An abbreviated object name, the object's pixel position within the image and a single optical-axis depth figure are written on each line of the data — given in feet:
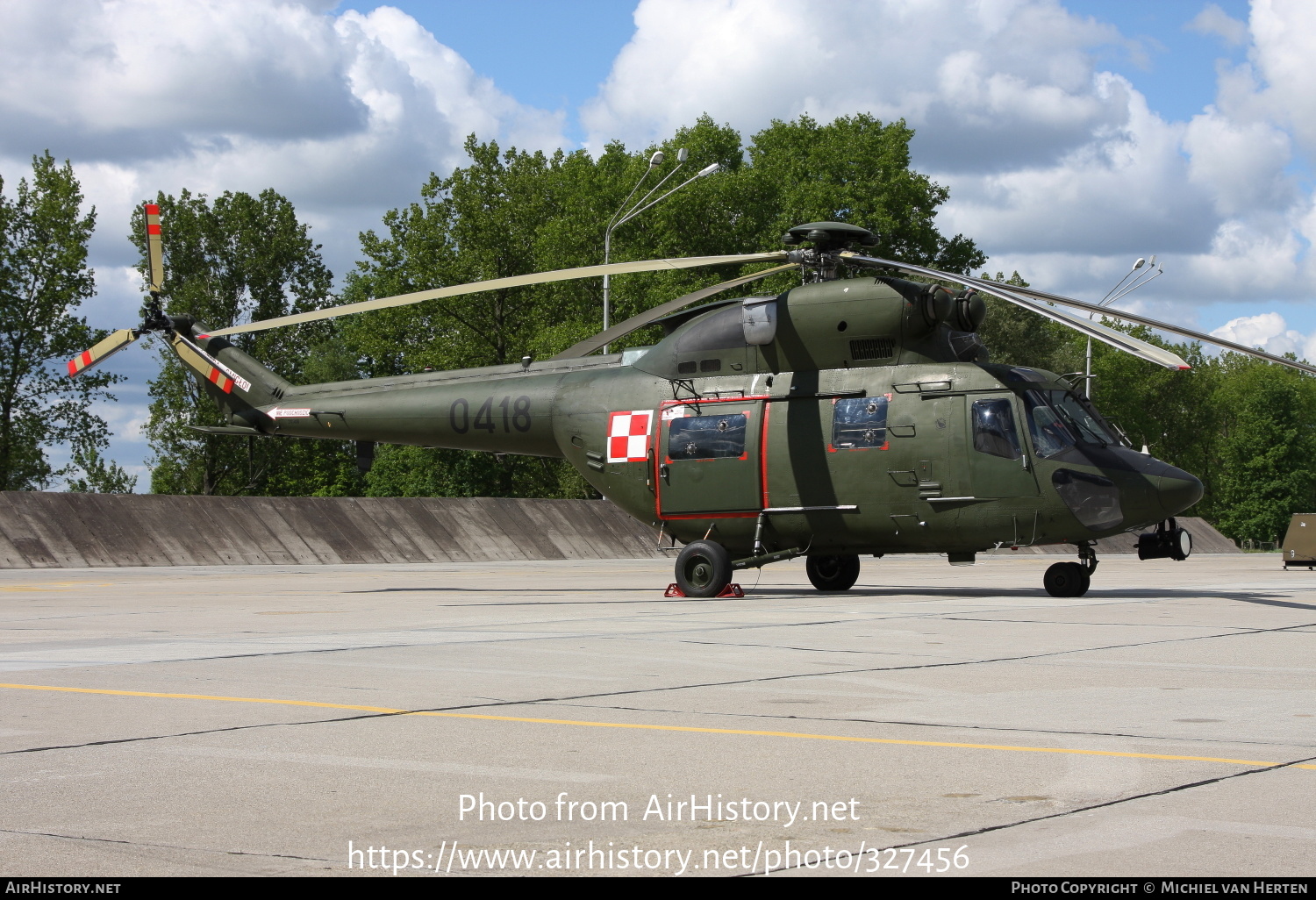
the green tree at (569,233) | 184.24
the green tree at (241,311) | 209.97
